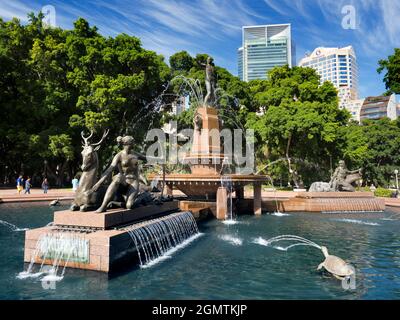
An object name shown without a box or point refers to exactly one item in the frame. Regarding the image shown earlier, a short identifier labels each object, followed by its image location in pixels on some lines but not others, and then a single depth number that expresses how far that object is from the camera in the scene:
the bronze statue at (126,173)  9.65
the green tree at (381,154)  47.81
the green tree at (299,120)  30.56
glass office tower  199.88
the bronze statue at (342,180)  21.00
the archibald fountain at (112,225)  7.77
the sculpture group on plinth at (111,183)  9.27
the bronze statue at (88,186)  9.21
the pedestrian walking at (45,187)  27.61
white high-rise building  190.38
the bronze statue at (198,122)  19.59
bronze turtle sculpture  6.97
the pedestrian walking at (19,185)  26.70
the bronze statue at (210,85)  20.78
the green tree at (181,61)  39.18
